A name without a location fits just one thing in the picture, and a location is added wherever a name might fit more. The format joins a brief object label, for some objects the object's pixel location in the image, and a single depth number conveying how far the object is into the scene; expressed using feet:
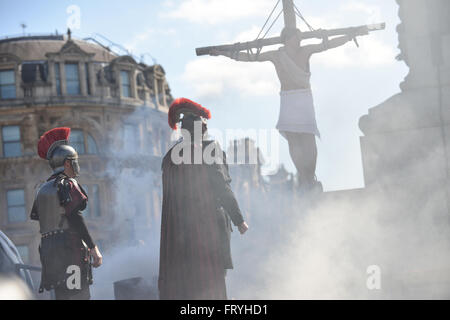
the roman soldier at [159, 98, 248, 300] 35.83
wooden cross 49.03
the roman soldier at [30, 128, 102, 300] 37.45
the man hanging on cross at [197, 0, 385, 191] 49.32
